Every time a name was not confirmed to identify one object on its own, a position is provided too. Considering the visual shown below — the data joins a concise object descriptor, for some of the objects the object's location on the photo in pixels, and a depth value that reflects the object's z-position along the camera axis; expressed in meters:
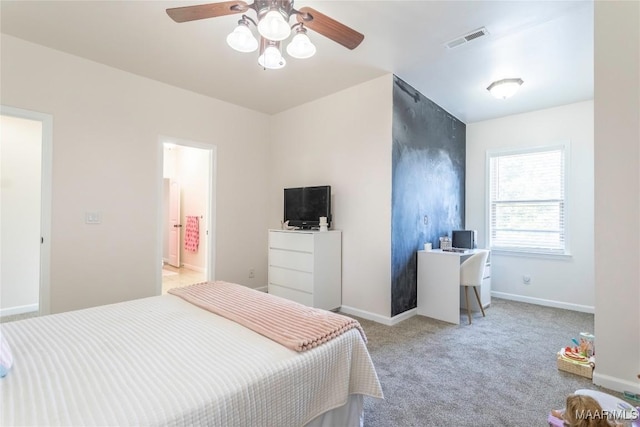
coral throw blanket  1.34
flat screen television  3.58
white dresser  3.31
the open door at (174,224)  6.27
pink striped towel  5.87
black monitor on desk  3.88
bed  0.87
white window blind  3.88
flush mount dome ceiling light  3.11
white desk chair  3.27
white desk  3.24
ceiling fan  1.56
